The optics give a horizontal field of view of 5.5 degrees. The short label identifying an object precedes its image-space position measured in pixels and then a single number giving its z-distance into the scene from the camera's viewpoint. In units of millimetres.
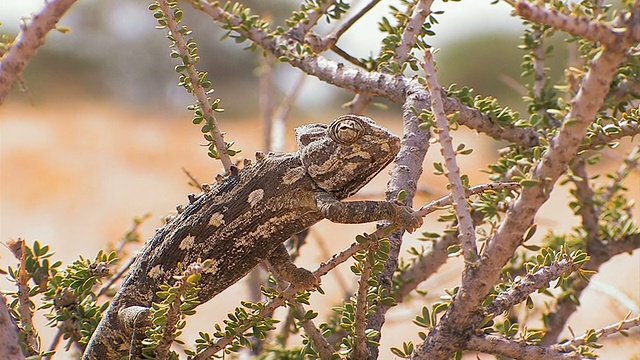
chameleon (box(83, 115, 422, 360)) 1870
